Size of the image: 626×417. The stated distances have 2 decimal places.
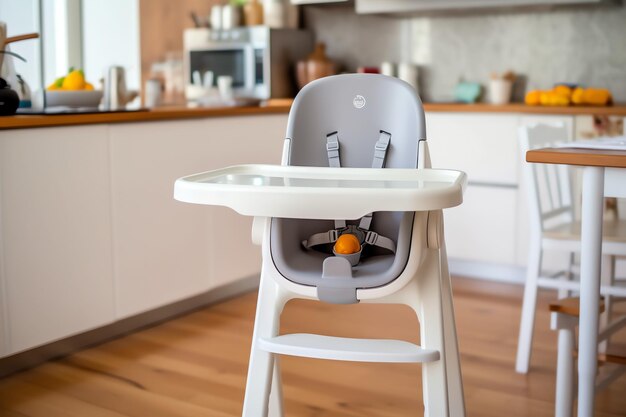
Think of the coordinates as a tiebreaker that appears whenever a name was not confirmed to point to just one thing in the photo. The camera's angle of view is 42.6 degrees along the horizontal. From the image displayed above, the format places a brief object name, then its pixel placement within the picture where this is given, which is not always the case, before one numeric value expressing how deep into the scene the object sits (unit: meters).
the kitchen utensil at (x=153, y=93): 3.66
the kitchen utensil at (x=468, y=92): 4.30
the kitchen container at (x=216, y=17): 4.90
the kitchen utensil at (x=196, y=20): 4.88
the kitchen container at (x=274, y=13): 4.81
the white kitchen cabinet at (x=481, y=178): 3.83
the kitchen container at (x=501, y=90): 4.20
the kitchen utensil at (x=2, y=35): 2.68
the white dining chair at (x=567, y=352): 1.99
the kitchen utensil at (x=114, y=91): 3.27
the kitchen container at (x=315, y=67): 4.71
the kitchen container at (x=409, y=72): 4.55
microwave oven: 4.67
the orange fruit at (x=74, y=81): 3.04
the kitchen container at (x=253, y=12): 4.88
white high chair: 1.51
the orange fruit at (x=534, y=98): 3.91
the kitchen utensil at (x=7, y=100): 2.50
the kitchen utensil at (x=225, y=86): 4.45
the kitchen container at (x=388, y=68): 4.62
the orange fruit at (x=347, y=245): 1.79
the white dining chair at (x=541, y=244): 2.50
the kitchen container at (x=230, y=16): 4.84
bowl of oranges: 2.95
